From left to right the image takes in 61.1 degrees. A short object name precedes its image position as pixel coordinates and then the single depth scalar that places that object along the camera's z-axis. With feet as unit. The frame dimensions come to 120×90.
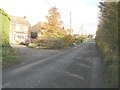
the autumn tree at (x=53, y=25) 74.08
